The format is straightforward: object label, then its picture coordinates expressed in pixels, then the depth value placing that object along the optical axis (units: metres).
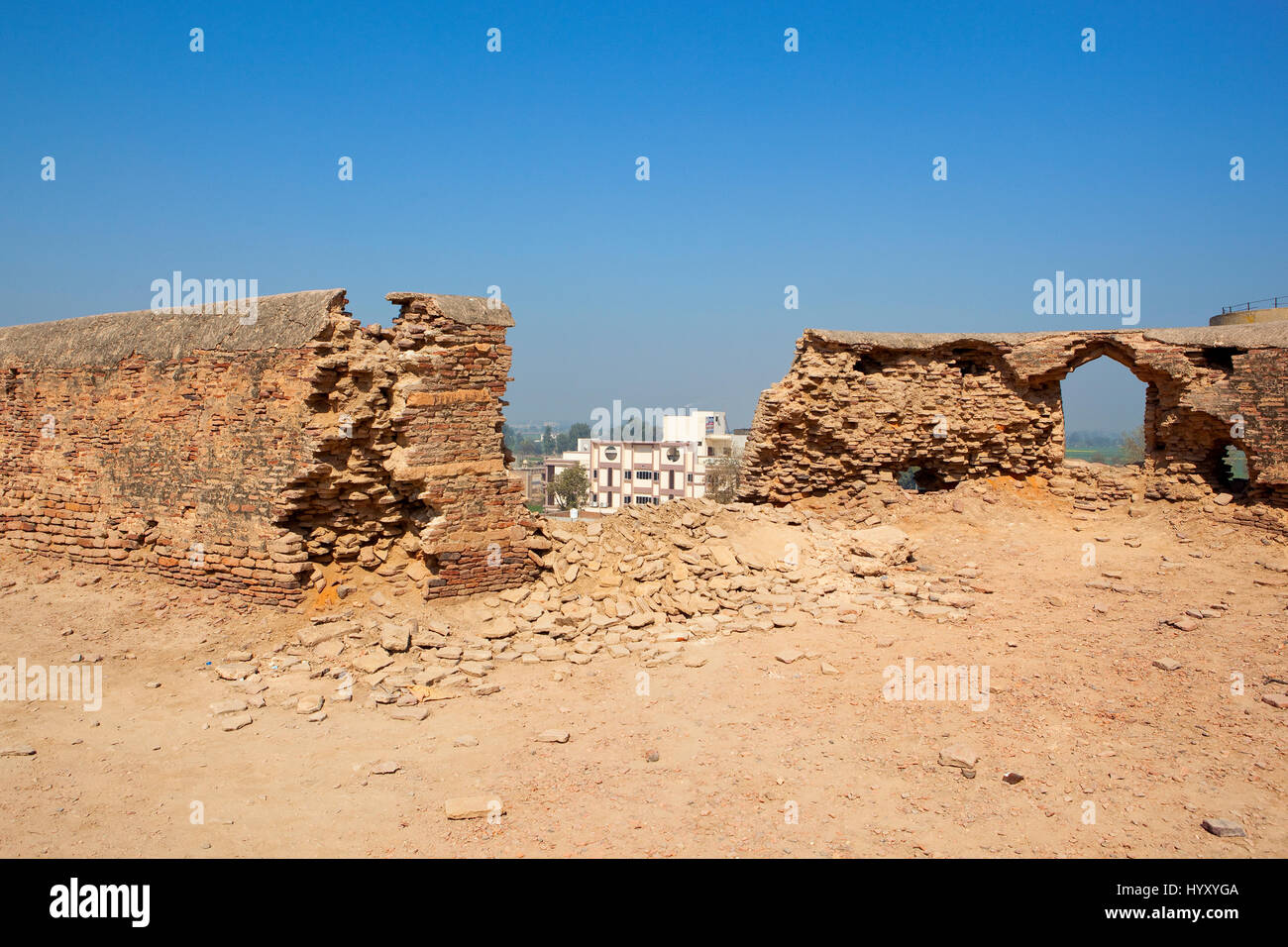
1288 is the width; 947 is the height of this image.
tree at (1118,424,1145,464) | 26.12
